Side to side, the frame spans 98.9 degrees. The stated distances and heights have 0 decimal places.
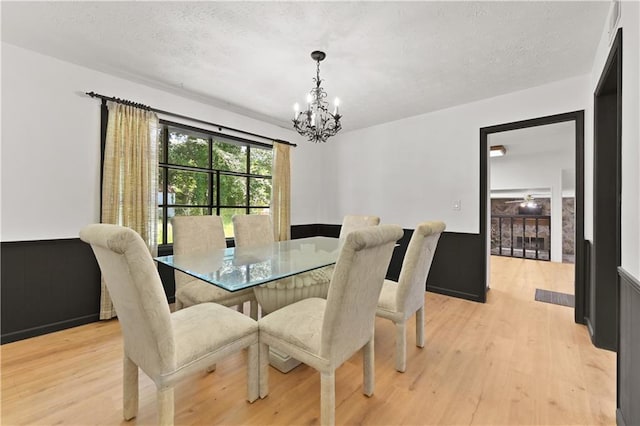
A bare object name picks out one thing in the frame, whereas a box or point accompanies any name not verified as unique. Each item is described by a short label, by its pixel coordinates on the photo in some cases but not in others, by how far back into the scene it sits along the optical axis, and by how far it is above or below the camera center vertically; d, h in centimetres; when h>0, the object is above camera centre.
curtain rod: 258 +108
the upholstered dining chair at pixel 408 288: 180 -51
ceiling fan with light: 645 +29
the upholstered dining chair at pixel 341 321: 120 -58
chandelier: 227 +77
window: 318 +48
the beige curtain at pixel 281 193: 406 +28
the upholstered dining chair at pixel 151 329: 107 -58
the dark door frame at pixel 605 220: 217 -5
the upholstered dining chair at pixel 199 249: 208 -33
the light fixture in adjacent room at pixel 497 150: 554 +130
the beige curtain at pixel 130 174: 262 +38
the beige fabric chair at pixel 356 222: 312 -11
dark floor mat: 319 -103
